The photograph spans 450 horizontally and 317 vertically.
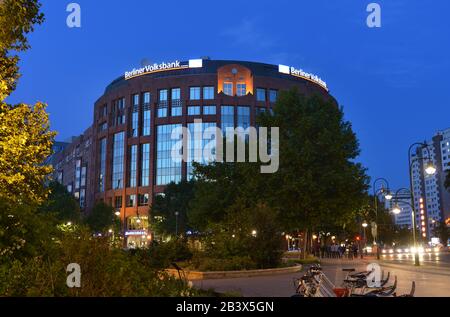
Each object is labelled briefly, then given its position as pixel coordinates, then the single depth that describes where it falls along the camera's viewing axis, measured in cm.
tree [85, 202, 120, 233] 9030
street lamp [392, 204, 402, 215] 4097
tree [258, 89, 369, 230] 3403
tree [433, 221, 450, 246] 12589
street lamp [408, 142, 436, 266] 2778
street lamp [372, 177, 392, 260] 3849
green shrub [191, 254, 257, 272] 2381
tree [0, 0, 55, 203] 1216
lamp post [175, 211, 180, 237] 7736
